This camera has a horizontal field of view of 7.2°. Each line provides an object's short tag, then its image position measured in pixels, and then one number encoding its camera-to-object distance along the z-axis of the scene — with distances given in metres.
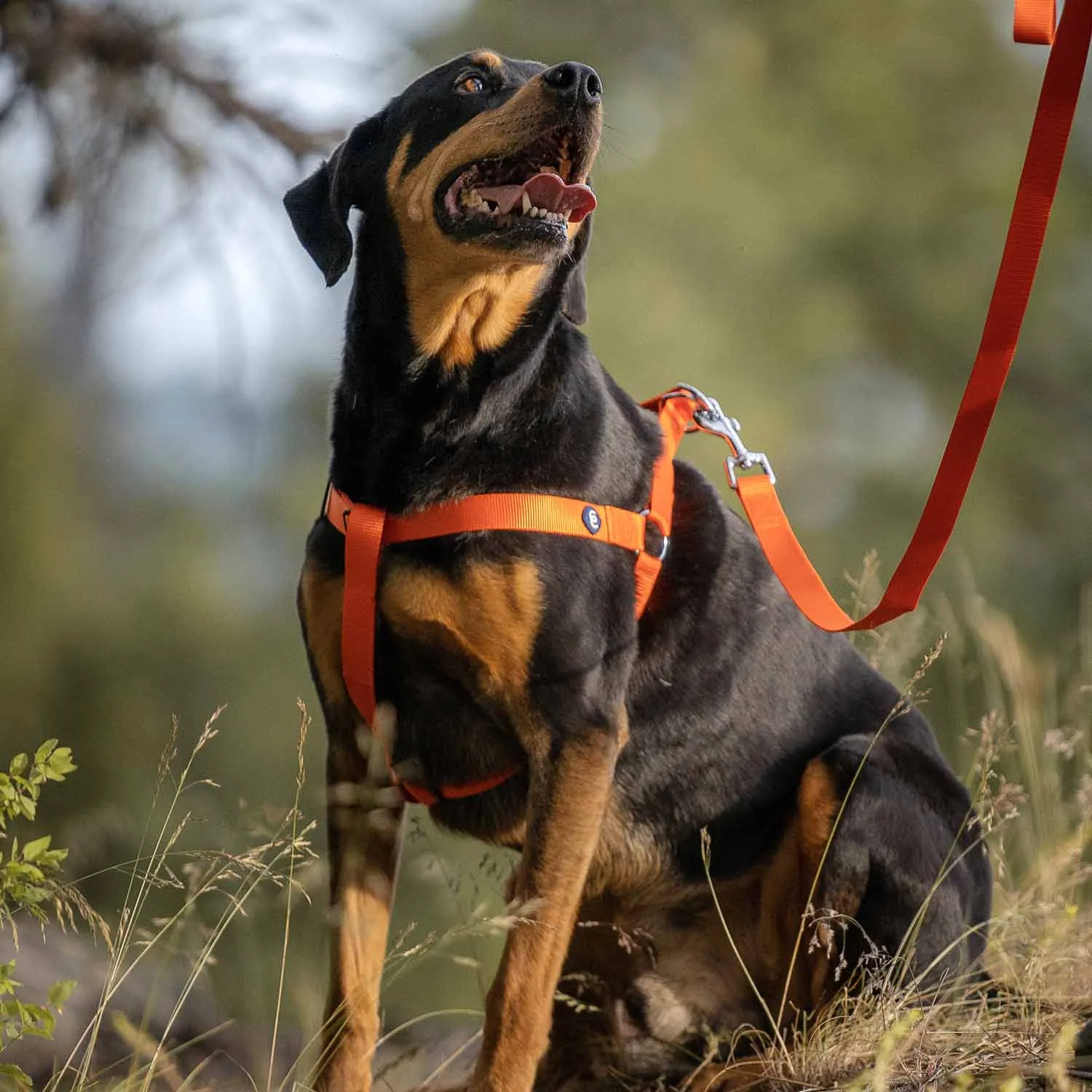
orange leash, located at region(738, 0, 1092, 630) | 5.73
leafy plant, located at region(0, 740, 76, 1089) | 5.73
